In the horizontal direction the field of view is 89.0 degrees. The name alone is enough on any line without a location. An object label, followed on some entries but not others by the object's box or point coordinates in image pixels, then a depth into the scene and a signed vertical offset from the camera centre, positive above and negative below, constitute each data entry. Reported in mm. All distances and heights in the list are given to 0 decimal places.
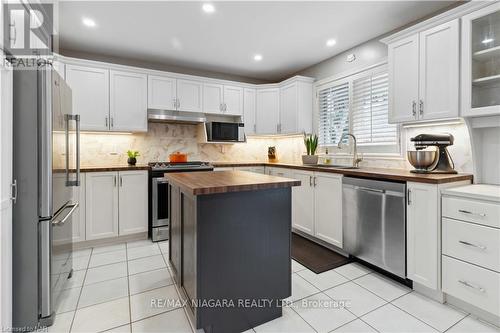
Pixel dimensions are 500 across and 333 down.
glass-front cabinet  2037 +815
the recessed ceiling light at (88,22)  2766 +1562
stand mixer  2344 +78
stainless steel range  3449 -575
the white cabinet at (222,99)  4191 +1084
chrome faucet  3304 +68
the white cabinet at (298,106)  4148 +938
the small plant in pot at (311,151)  3850 +190
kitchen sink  3557 -40
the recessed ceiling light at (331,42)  3314 +1606
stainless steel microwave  4087 +520
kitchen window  3113 +713
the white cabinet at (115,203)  3164 -529
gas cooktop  3576 -48
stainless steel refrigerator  1600 -213
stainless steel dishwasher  2258 -574
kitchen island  1584 -576
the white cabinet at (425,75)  2186 +831
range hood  3759 +705
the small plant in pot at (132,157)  3678 +81
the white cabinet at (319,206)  2930 -542
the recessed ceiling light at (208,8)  2520 +1565
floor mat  2684 -1072
